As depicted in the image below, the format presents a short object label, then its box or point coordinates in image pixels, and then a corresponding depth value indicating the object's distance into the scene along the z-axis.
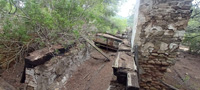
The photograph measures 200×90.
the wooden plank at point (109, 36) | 5.45
